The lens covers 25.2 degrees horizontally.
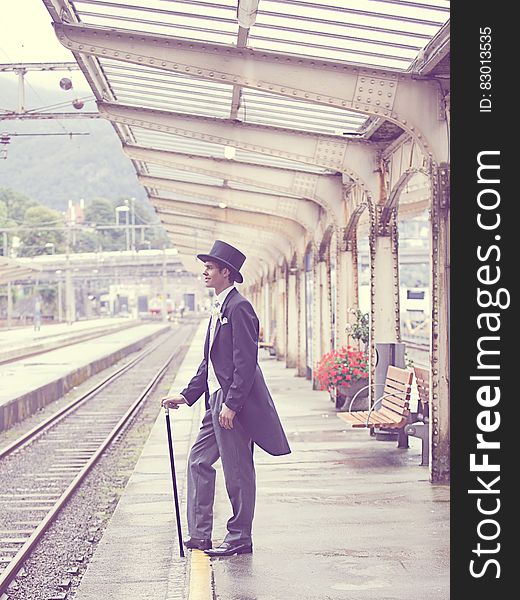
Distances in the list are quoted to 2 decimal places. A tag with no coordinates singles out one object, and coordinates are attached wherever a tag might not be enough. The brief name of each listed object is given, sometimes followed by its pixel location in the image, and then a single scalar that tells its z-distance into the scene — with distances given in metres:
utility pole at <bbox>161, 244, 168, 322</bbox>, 108.44
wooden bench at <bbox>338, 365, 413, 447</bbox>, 11.84
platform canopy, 9.98
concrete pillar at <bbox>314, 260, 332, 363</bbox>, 21.44
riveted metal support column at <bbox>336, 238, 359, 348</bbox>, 18.09
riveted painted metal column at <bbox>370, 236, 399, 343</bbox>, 14.55
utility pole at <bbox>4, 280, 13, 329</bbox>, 68.26
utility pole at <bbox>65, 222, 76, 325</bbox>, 87.56
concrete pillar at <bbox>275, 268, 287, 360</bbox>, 32.18
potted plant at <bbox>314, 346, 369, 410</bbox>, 16.53
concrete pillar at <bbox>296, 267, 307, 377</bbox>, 25.67
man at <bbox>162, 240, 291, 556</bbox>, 7.08
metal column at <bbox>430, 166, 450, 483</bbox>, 10.29
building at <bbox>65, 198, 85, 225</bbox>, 125.62
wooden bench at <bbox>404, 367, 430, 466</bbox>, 10.96
